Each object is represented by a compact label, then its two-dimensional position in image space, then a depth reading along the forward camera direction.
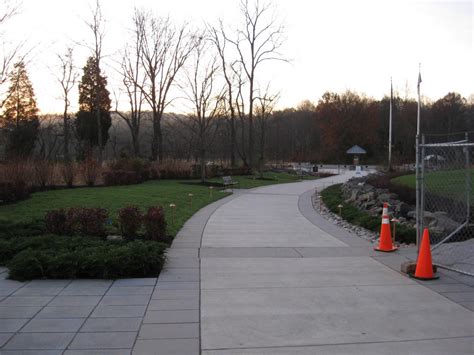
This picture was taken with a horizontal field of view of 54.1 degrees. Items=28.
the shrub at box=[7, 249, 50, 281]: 6.31
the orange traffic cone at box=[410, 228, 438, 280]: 6.36
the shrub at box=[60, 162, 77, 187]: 22.45
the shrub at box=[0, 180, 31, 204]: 15.55
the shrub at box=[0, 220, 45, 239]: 8.46
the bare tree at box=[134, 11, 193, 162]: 40.53
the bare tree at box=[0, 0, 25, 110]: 14.20
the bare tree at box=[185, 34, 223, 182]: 30.05
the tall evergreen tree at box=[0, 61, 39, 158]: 38.69
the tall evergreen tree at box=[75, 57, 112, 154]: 47.06
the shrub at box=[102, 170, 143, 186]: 24.64
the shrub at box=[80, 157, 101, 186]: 23.83
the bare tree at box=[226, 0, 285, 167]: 45.06
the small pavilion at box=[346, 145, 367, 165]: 57.40
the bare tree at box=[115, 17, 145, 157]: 41.09
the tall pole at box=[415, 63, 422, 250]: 6.60
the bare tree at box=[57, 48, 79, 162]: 43.59
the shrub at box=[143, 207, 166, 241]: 8.88
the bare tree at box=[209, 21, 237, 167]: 43.91
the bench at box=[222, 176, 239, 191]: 25.25
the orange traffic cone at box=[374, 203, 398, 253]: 8.41
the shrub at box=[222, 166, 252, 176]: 37.31
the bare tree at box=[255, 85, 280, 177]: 42.88
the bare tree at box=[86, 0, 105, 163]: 36.34
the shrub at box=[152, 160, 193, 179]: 30.97
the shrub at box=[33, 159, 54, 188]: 20.75
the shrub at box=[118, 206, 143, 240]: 8.77
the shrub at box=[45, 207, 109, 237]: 8.70
